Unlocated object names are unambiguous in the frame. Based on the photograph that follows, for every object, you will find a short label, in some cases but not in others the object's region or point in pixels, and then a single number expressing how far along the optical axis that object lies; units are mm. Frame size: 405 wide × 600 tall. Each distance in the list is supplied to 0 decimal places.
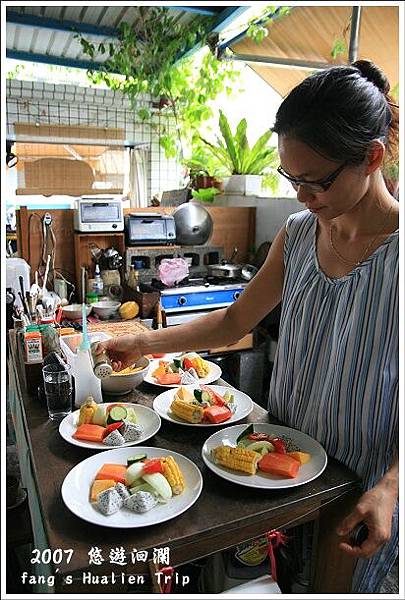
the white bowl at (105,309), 2555
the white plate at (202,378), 1350
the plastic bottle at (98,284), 2764
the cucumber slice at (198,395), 1182
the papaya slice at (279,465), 909
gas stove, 2740
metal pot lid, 3084
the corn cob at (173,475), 863
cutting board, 1865
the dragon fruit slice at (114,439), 1011
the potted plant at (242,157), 3385
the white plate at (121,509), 783
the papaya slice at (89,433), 1022
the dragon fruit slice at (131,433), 1038
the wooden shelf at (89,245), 2856
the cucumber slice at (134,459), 928
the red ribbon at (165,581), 785
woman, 898
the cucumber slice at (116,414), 1086
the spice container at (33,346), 1293
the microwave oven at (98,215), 2771
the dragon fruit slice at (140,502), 808
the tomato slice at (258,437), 1019
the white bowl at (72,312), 2480
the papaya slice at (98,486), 837
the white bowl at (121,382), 1260
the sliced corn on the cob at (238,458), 911
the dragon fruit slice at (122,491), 840
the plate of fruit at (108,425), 1020
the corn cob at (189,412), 1098
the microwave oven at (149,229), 2924
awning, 3037
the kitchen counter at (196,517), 752
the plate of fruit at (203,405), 1103
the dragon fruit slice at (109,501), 800
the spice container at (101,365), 1237
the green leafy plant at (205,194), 3551
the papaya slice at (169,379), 1354
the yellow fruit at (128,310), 2525
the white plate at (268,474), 886
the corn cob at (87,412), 1082
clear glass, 1161
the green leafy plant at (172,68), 3541
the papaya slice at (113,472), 886
